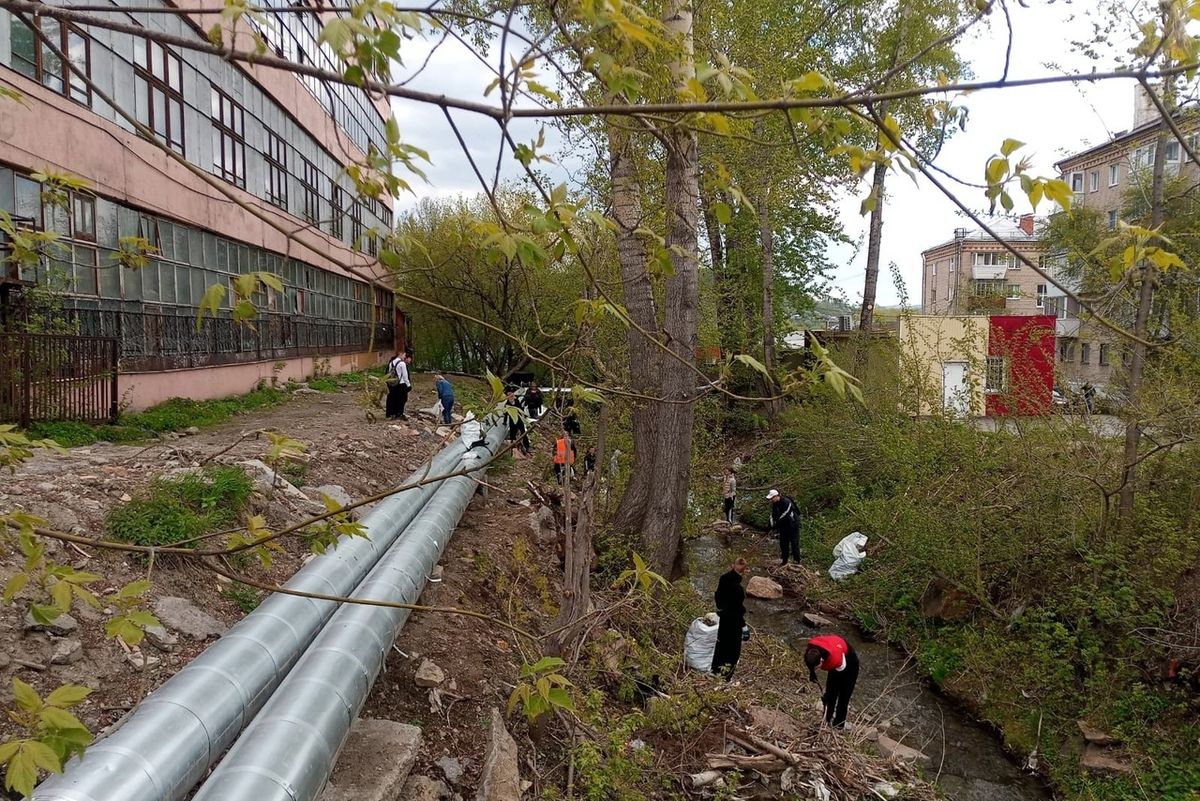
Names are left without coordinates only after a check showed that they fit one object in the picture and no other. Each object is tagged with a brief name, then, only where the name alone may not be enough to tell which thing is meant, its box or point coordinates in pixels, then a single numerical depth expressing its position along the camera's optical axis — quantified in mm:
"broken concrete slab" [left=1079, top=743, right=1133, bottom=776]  6750
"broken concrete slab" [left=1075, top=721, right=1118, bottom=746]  7094
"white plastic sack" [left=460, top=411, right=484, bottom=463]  10731
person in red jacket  6586
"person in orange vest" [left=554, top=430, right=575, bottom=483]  11555
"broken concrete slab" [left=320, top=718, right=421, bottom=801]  3832
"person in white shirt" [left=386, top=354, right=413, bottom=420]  14797
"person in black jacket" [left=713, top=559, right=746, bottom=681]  7203
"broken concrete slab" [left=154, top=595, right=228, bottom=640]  5062
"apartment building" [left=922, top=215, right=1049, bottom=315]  23661
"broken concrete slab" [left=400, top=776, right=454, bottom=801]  4121
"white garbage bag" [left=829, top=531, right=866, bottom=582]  11641
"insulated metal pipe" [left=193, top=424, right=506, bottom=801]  3211
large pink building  11062
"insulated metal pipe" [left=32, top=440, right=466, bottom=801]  2930
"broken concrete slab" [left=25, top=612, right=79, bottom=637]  4488
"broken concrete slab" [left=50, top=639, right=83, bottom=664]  4370
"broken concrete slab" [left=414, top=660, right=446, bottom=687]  5266
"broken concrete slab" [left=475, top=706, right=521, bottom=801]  4211
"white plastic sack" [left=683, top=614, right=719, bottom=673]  7418
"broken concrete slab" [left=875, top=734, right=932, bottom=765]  6445
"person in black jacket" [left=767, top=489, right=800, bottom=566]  12328
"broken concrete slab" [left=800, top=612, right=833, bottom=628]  10422
